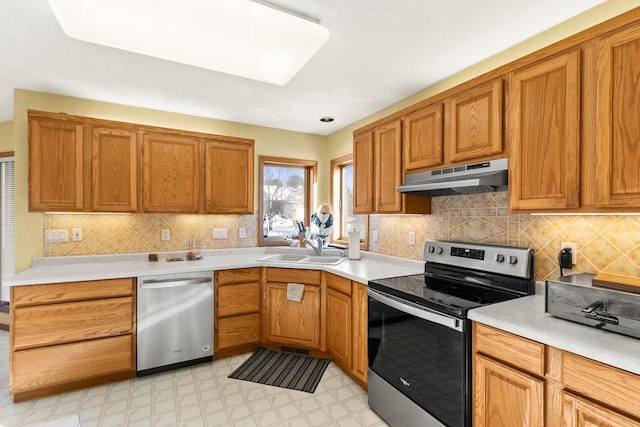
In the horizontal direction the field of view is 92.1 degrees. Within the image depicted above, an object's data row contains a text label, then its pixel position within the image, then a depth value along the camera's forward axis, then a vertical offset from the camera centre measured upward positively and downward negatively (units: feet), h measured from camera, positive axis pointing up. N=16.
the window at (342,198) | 12.74 +0.59
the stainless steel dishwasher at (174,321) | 8.48 -3.15
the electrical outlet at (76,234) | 9.53 -0.74
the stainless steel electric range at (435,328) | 5.25 -2.24
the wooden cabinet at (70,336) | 7.34 -3.15
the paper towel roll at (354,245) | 10.77 -1.17
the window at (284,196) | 12.88 +0.66
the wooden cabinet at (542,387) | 3.49 -2.27
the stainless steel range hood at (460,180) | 5.96 +0.70
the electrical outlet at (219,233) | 11.59 -0.84
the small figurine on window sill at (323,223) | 11.76 -0.44
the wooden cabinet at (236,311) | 9.50 -3.15
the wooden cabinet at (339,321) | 8.44 -3.13
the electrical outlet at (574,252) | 5.62 -0.72
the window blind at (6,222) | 12.87 -0.51
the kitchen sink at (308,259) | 10.19 -1.69
